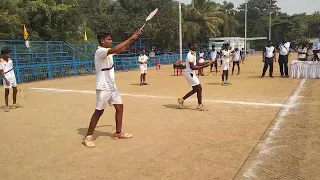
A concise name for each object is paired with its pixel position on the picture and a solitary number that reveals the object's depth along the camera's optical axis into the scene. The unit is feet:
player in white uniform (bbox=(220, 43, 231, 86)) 45.17
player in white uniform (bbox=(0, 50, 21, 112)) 30.14
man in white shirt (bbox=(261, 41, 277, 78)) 51.55
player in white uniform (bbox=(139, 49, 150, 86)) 49.49
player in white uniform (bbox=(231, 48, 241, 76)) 59.93
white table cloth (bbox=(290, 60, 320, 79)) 49.40
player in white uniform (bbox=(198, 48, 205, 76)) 59.42
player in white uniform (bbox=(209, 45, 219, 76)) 62.83
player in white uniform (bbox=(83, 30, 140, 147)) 18.20
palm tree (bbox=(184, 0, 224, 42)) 131.54
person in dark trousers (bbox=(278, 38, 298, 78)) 51.52
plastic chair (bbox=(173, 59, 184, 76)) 67.83
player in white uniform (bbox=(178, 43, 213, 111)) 27.07
